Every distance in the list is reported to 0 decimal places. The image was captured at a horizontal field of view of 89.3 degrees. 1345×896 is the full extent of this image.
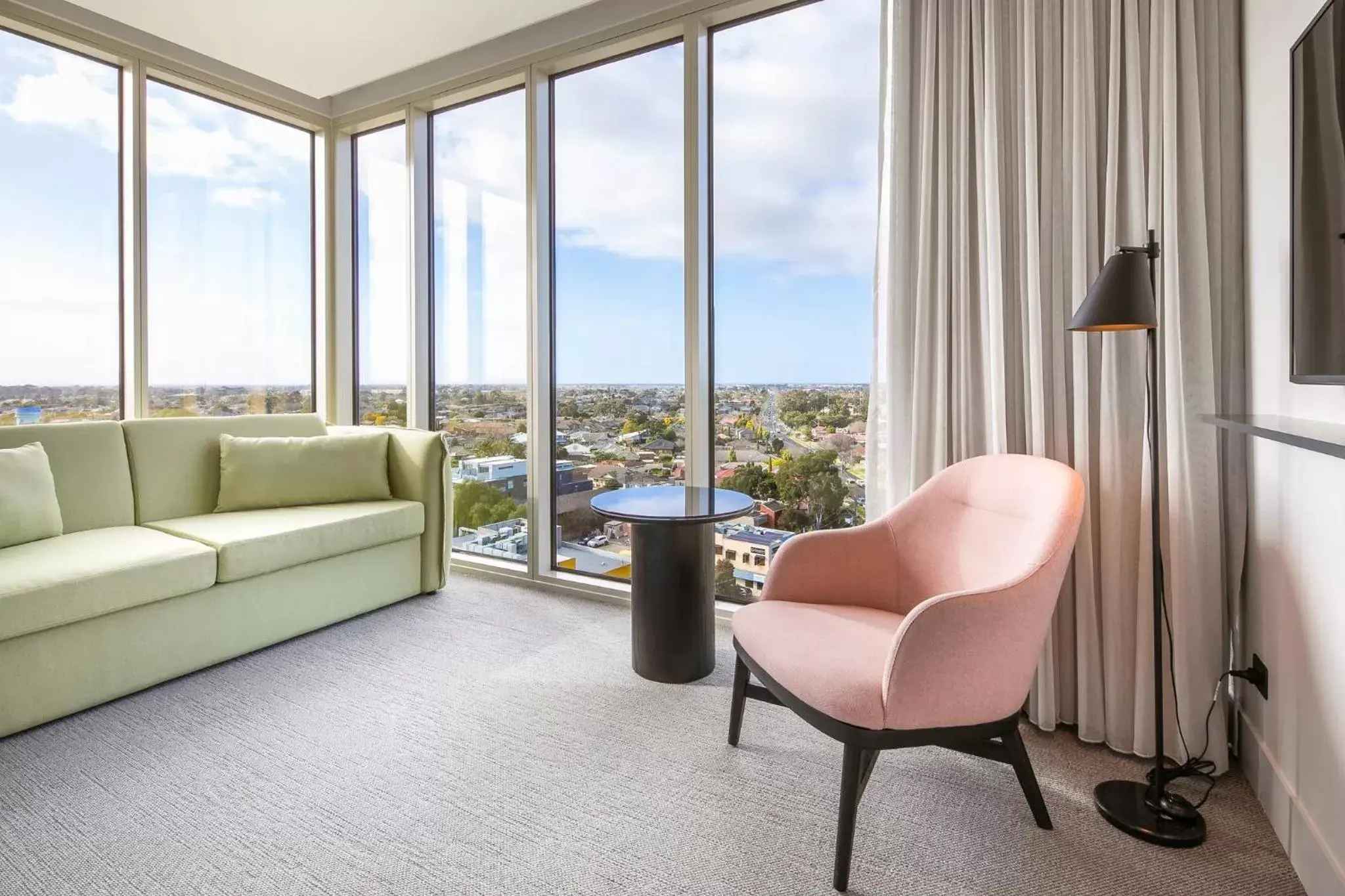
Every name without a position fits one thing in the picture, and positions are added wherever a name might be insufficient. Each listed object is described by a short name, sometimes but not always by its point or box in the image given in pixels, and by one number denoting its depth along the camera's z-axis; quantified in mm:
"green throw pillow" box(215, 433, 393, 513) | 3113
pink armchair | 1410
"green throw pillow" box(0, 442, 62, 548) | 2379
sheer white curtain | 1846
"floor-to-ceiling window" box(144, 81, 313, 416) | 3537
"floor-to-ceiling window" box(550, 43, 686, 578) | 3205
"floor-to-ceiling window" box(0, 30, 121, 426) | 3016
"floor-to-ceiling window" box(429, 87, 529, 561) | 3656
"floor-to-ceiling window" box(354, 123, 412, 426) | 4055
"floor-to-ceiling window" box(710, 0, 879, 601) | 2746
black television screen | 1189
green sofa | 2078
